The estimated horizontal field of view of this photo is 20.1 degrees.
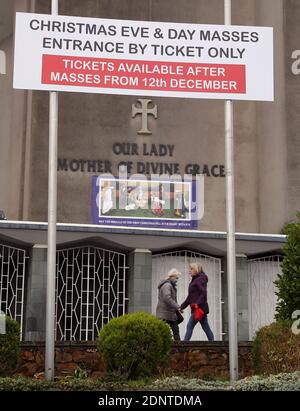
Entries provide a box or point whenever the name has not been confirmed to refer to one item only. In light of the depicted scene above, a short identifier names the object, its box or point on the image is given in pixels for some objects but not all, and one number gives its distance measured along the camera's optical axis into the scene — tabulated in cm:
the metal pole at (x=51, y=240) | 1424
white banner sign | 1544
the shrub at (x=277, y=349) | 1393
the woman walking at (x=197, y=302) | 1931
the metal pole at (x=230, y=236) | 1462
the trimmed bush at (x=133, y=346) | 1418
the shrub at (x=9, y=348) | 1422
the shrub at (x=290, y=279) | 1488
